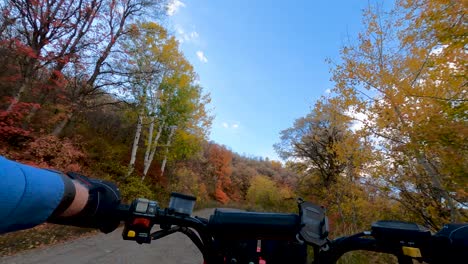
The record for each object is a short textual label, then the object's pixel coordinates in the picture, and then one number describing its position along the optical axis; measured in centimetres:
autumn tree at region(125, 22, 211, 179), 1368
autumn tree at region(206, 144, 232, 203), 4144
